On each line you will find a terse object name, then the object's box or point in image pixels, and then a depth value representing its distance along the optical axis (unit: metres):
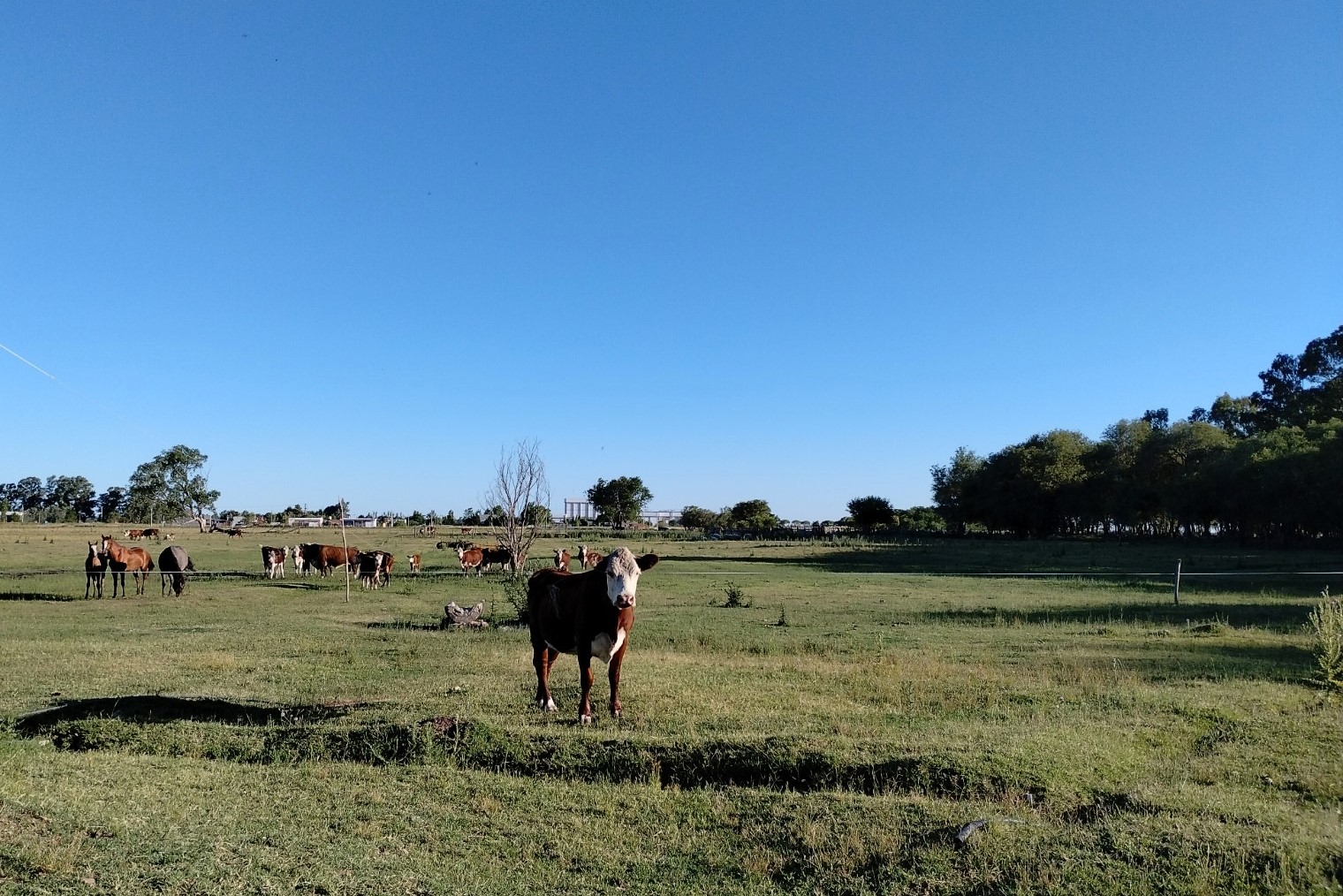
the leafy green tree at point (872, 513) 133.00
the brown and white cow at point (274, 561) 36.38
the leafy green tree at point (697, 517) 150.00
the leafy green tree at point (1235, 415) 86.44
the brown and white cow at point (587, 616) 9.98
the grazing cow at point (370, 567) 34.00
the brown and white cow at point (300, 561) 39.81
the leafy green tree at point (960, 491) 97.44
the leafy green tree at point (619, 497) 134.38
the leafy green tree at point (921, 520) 124.54
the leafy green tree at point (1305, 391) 71.75
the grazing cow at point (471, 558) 39.75
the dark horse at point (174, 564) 30.70
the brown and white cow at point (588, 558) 35.57
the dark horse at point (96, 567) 28.16
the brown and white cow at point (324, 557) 39.81
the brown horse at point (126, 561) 29.25
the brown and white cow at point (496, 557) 38.88
